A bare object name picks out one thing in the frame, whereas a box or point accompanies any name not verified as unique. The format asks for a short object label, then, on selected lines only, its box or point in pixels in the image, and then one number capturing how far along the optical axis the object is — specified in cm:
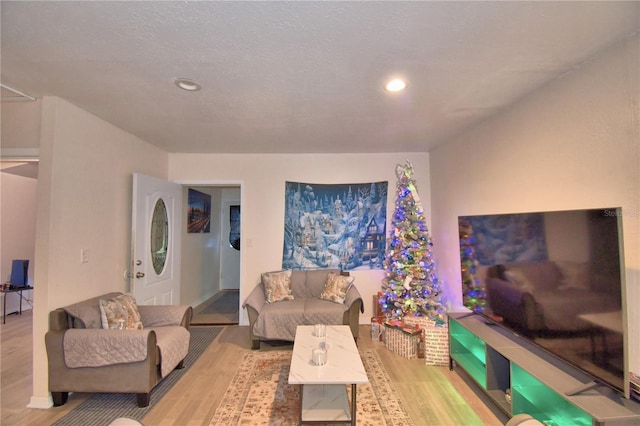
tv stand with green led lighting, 144
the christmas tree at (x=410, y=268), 354
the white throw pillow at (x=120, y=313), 249
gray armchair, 225
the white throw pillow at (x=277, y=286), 374
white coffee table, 188
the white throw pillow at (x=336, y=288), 364
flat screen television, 143
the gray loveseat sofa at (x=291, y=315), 330
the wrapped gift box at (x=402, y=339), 315
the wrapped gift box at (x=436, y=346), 298
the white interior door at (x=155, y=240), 327
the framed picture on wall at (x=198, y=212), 498
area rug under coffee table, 215
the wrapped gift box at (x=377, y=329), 361
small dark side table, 427
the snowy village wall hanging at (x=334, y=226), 429
